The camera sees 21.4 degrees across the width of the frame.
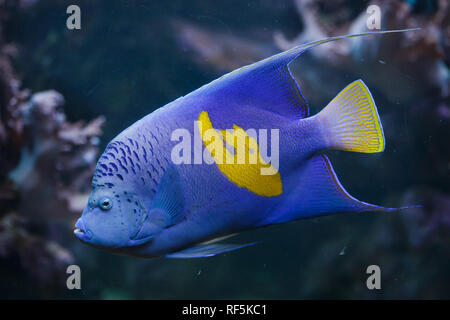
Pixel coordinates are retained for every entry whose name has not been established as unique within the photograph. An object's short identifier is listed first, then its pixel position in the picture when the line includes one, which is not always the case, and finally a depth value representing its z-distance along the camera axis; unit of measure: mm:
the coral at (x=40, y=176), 1073
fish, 838
